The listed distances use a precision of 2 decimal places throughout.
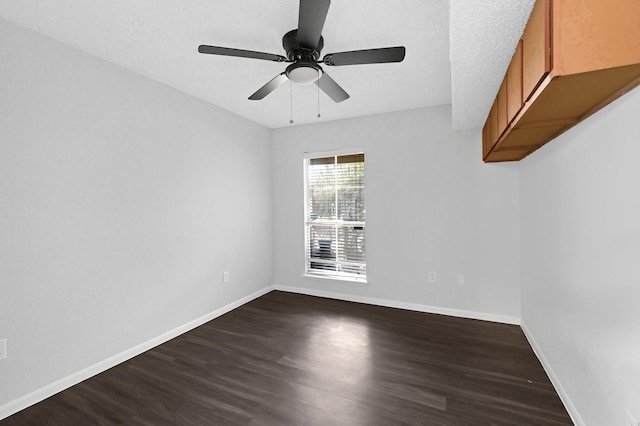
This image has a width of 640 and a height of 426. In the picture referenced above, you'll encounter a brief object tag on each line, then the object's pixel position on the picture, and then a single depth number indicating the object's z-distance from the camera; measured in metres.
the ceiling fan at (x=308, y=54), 1.63
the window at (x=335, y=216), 4.10
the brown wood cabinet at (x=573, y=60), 0.95
